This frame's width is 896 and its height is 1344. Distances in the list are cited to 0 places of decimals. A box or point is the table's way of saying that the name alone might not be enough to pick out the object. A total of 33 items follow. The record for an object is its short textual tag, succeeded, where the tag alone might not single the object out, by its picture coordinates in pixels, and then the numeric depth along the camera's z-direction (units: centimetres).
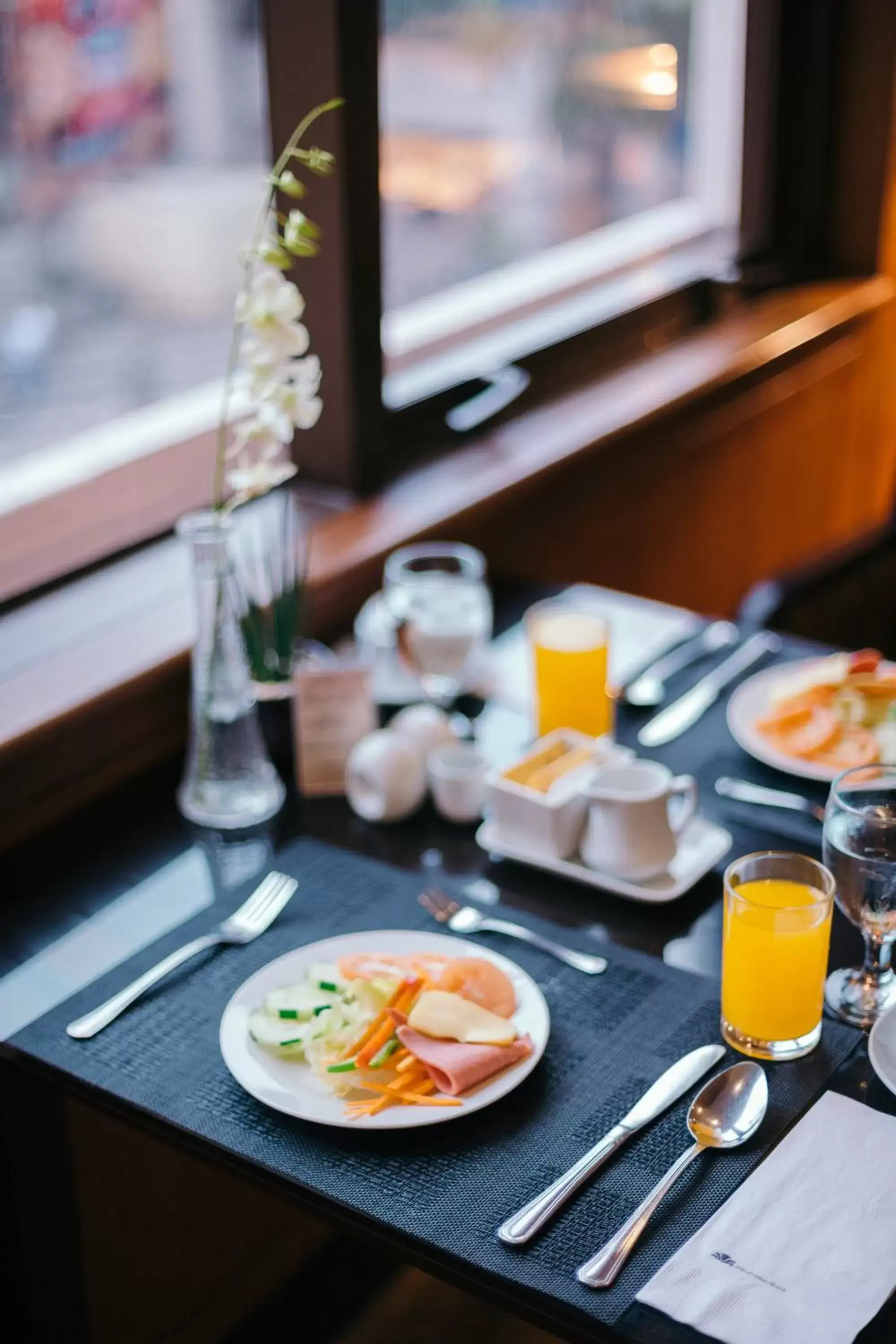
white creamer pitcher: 130
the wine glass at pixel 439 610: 159
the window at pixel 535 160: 237
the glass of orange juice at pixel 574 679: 153
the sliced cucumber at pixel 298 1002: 112
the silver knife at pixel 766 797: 144
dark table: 123
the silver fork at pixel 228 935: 115
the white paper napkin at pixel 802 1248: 87
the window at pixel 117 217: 183
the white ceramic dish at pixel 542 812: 133
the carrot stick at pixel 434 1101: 104
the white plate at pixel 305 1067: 103
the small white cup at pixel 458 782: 141
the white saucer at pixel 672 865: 129
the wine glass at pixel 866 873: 112
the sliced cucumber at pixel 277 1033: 109
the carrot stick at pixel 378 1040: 107
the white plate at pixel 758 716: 148
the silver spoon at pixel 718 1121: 93
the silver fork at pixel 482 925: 121
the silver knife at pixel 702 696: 159
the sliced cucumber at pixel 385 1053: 107
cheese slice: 108
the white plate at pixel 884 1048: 105
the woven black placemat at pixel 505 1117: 94
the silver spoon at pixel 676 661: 166
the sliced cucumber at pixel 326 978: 114
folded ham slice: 105
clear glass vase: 138
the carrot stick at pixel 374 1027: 108
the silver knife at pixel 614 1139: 94
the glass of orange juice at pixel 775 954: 107
